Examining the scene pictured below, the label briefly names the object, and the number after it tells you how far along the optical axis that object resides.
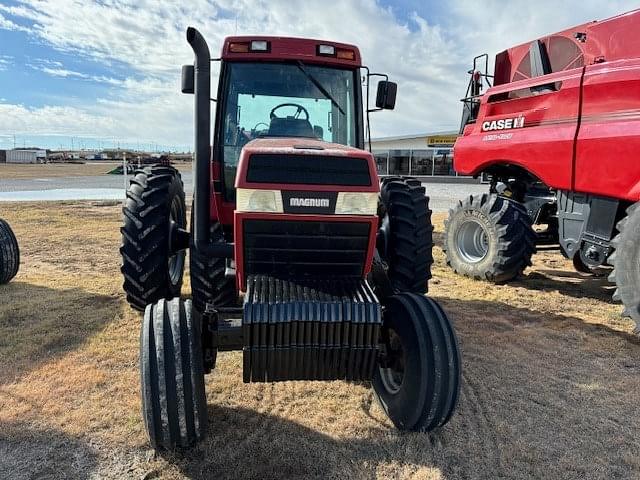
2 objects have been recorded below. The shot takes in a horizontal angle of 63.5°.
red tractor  2.76
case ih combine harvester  4.90
